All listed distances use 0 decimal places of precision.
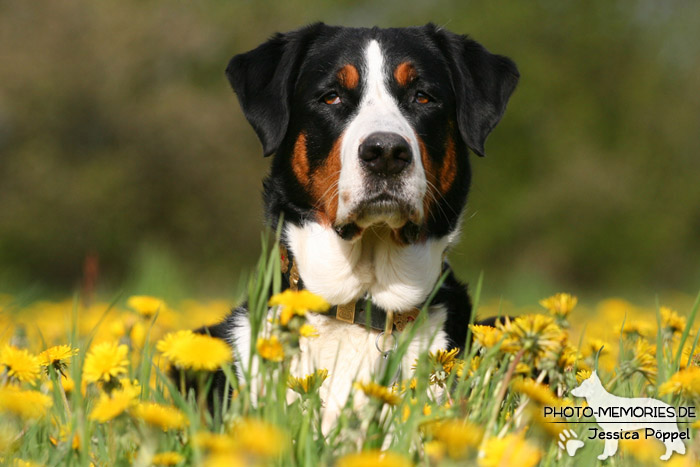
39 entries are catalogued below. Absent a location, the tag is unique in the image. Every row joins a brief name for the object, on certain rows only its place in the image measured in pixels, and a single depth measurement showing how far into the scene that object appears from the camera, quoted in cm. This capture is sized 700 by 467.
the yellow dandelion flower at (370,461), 316
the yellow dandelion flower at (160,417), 365
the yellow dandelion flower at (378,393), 368
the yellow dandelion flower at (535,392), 367
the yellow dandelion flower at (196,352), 367
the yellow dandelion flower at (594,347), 393
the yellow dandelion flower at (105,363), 370
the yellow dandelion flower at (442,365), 379
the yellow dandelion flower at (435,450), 364
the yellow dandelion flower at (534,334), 370
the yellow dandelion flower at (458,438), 348
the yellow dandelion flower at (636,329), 401
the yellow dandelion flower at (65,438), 370
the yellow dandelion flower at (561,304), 381
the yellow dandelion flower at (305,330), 370
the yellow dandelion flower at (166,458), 365
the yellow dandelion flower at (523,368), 373
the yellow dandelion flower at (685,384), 372
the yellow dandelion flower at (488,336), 373
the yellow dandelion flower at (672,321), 396
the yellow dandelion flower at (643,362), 376
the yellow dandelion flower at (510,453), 350
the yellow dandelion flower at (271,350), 370
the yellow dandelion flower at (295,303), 370
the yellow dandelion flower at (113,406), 365
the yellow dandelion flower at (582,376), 385
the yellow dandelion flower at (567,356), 374
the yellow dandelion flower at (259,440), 309
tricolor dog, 401
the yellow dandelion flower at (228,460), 311
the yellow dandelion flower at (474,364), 380
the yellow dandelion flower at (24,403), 368
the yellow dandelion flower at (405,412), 375
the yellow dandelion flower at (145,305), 396
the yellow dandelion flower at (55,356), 376
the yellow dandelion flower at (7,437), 367
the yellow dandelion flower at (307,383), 375
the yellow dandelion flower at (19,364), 375
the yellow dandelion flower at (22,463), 369
